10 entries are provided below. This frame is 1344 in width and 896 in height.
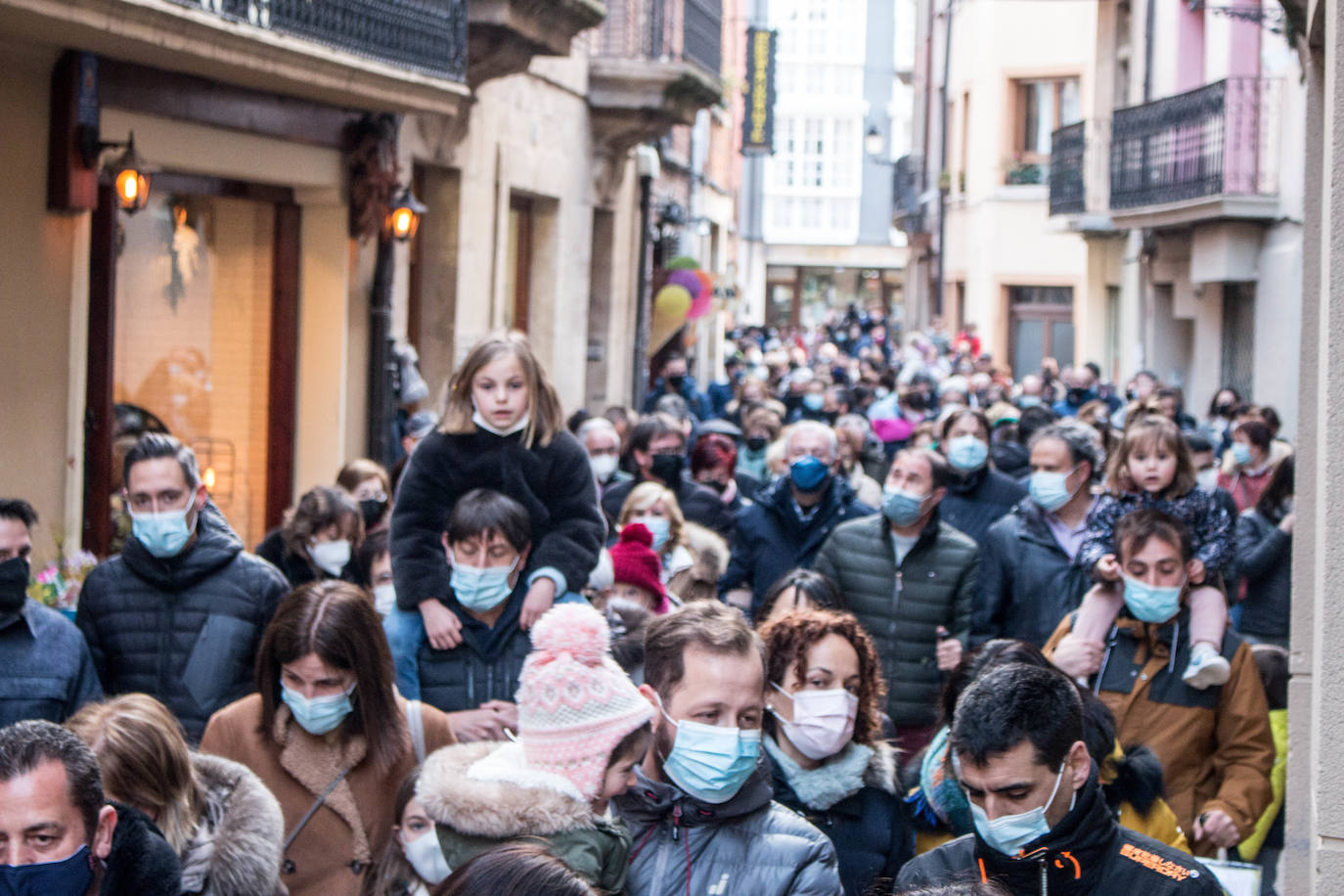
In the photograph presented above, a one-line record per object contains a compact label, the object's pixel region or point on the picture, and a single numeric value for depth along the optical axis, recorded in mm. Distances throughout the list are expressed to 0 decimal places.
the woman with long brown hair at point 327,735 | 4957
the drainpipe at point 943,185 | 40231
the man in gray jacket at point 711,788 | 4039
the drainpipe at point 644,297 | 24109
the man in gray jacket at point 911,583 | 7406
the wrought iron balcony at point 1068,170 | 28828
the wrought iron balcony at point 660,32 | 21781
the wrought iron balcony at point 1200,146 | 20641
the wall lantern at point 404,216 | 14656
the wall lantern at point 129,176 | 10938
